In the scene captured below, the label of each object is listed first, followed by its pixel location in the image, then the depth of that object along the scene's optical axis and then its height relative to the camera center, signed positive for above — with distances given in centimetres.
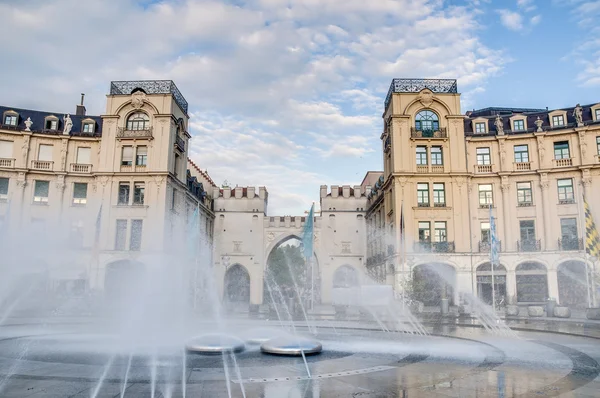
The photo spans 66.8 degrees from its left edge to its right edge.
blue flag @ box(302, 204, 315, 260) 4238 +394
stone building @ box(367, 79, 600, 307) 3928 +791
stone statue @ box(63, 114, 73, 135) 4384 +1451
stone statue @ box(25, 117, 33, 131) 4300 +1424
